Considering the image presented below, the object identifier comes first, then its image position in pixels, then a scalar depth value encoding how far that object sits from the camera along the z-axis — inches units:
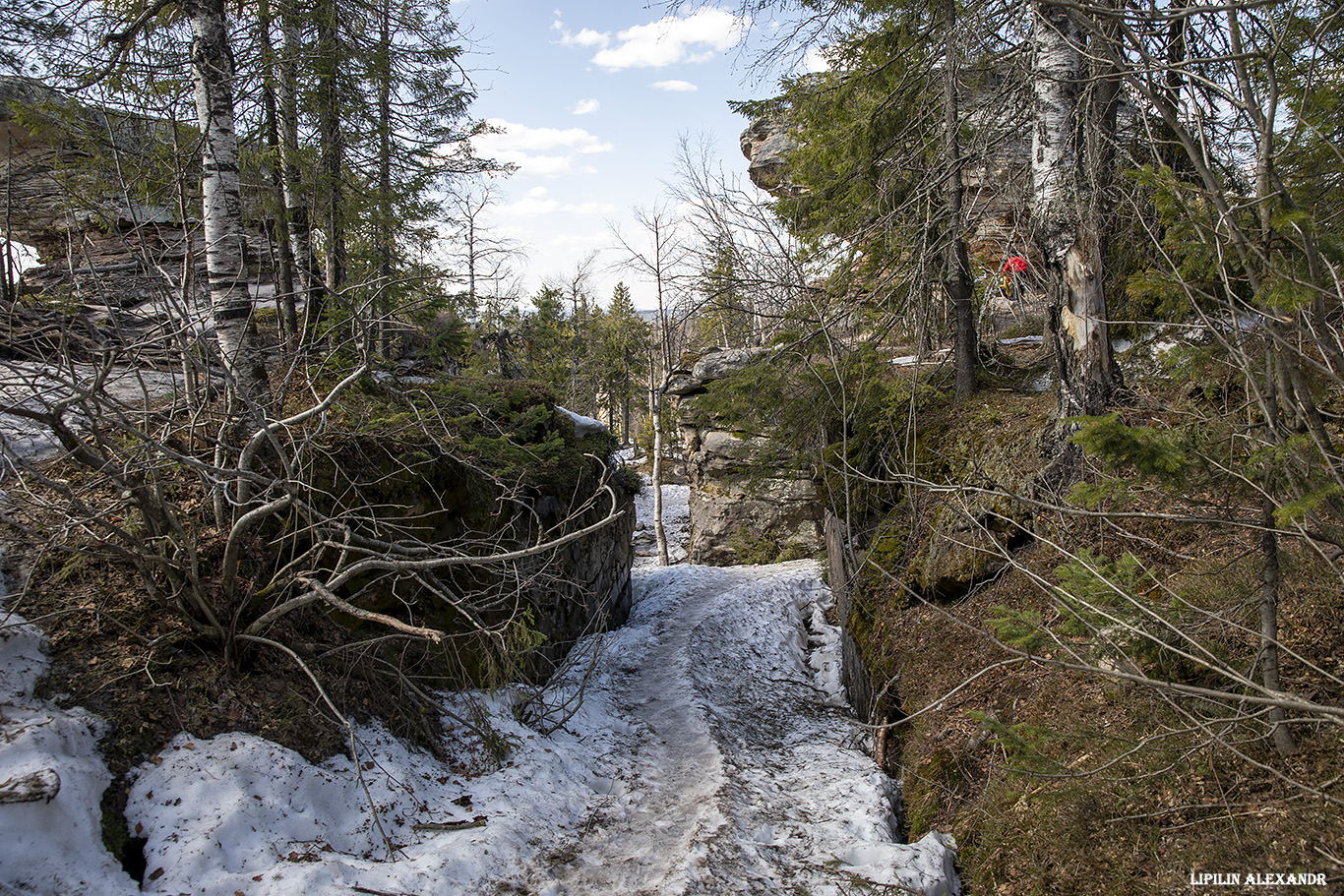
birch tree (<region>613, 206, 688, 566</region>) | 713.6
